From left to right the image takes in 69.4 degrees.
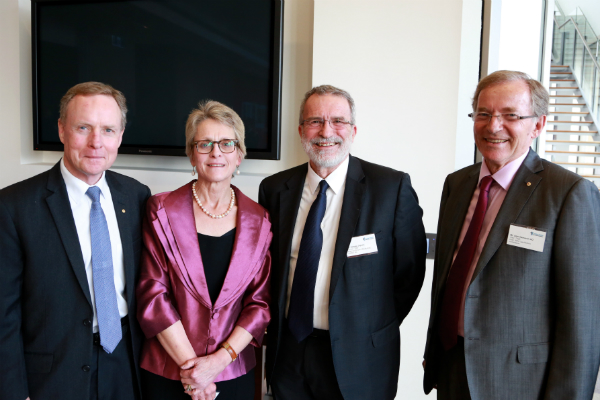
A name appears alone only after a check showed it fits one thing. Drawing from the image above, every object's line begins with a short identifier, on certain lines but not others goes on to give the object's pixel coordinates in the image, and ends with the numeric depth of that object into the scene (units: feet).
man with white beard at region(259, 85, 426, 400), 5.75
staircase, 26.48
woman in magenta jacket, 5.63
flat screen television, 10.58
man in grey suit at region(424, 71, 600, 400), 4.60
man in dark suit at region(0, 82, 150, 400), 5.14
